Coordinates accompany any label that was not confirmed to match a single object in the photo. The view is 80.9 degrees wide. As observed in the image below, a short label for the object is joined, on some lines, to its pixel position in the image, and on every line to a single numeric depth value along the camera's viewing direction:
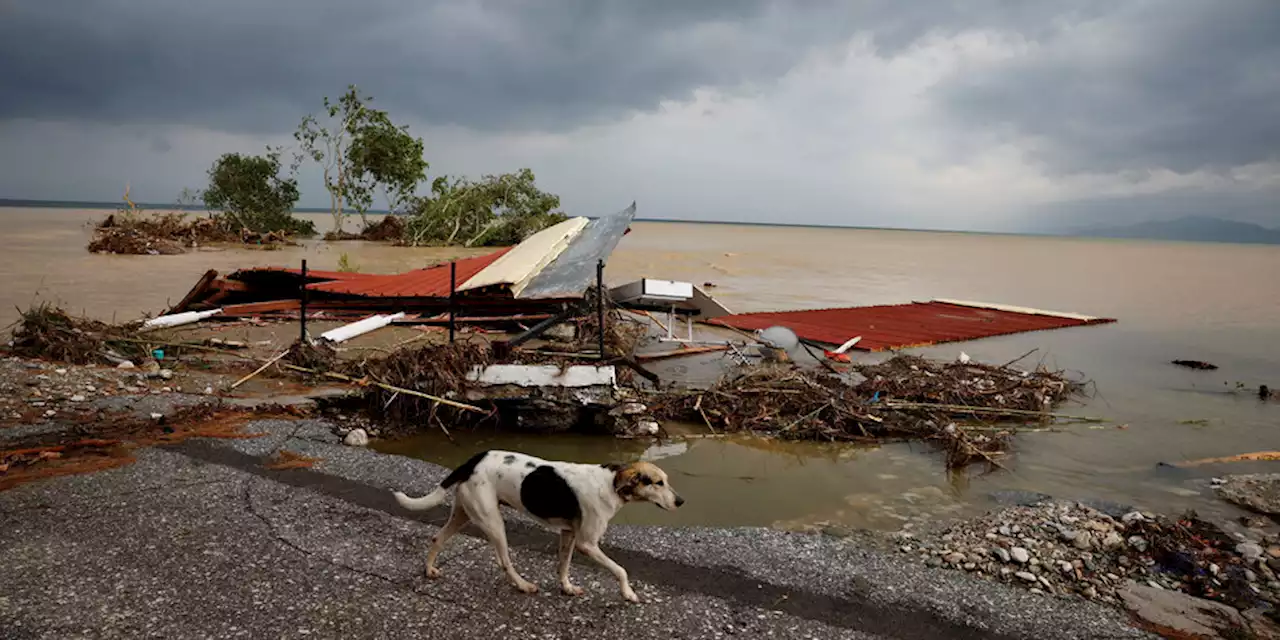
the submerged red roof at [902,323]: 13.20
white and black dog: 3.55
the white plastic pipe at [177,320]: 10.83
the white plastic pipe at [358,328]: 10.52
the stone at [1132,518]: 5.07
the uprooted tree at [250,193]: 32.91
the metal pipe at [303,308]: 8.73
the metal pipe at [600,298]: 7.80
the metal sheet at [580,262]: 9.41
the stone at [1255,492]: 5.66
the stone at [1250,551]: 4.61
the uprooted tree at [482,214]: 33.53
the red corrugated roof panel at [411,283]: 11.07
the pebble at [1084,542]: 4.70
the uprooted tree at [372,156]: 32.44
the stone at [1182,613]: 3.82
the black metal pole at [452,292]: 8.50
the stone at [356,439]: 6.47
